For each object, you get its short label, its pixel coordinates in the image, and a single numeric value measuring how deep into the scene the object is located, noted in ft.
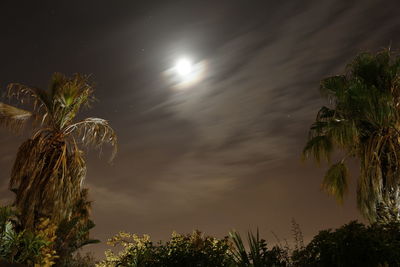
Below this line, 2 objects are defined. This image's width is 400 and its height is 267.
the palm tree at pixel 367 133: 42.86
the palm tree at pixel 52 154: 40.60
